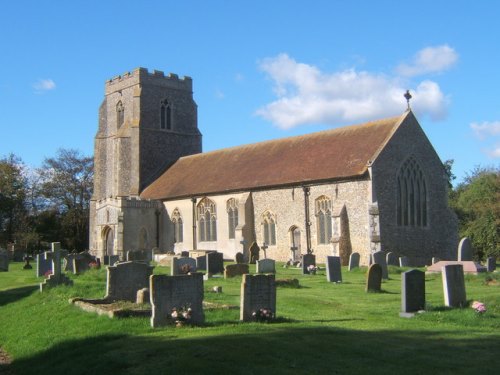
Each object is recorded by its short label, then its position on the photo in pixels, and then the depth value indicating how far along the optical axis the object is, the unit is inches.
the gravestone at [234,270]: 836.0
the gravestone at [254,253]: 1201.4
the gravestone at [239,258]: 1137.4
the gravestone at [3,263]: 1147.9
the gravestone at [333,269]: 790.5
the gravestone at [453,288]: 518.0
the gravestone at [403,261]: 1041.0
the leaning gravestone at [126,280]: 557.3
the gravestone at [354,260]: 1013.2
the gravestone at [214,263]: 862.5
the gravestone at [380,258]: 860.6
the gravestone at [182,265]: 747.6
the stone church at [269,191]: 1175.0
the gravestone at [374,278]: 663.1
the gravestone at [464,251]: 957.8
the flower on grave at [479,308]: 470.0
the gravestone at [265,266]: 843.6
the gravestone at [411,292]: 498.9
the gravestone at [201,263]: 949.8
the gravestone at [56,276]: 701.3
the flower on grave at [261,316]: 452.1
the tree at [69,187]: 2266.2
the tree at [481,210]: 1491.1
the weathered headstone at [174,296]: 433.7
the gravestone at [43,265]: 917.8
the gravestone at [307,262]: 928.3
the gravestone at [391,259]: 1035.3
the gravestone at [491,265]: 940.3
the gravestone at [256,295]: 452.8
